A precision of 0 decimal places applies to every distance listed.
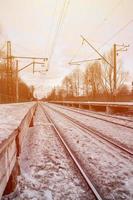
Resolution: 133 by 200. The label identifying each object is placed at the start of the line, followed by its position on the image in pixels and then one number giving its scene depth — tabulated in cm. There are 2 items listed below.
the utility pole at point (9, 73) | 4081
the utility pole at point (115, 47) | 3017
